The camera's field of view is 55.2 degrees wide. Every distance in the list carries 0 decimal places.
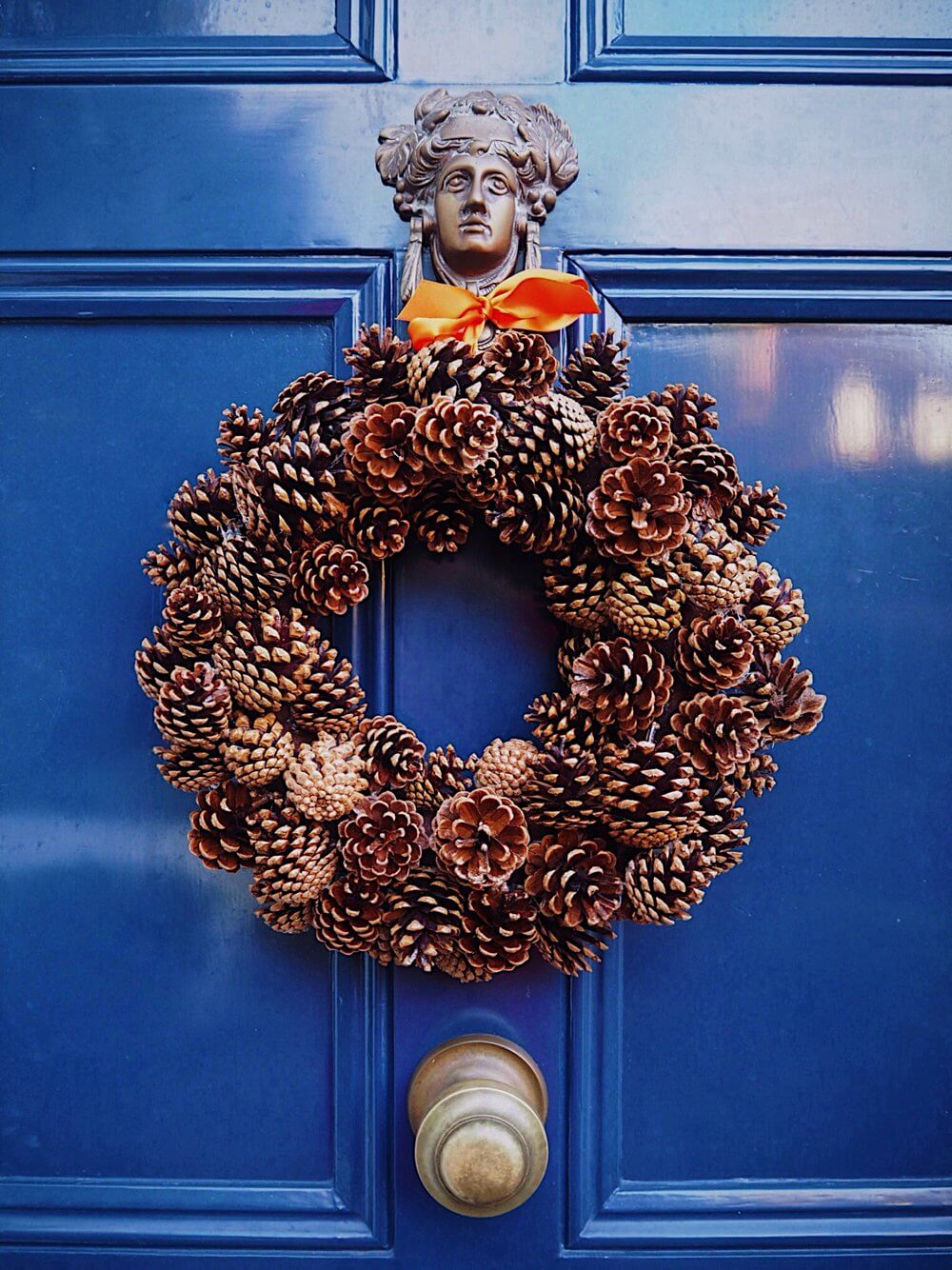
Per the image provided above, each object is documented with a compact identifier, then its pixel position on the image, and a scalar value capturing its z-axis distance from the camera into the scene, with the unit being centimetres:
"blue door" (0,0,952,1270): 71
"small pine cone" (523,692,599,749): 60
